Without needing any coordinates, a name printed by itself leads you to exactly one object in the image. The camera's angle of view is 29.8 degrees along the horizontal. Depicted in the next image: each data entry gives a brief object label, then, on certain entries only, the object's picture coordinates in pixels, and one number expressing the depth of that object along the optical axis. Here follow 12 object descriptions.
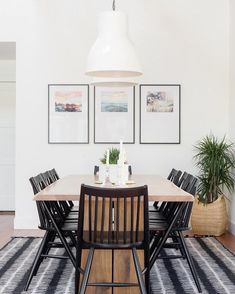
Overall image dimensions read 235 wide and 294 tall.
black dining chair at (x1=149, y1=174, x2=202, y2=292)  3.24
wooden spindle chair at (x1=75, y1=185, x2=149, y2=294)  2.61
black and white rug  3.33
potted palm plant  5.39
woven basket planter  5.38
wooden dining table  2.95
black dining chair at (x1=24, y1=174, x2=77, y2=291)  3.28
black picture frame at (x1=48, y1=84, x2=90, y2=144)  5.79
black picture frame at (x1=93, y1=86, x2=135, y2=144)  5.80
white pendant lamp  3.44
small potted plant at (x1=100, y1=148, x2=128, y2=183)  3.49
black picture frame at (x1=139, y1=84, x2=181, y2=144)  5.80
